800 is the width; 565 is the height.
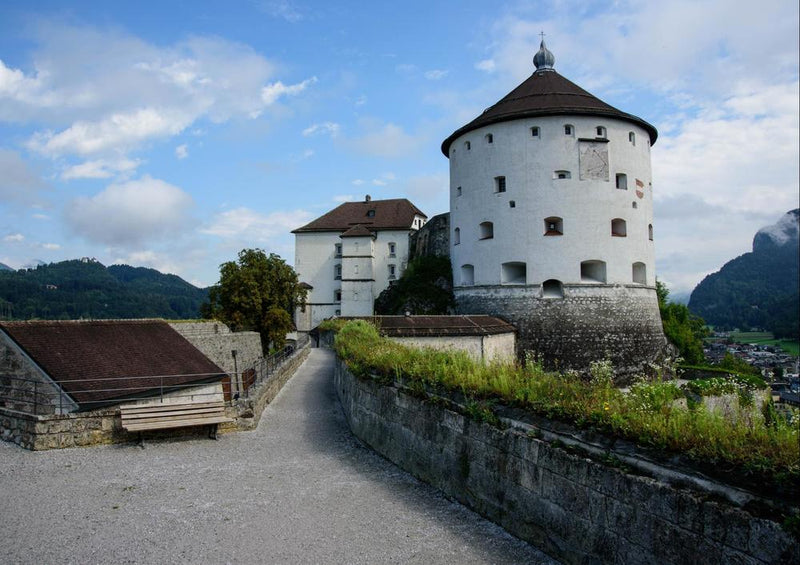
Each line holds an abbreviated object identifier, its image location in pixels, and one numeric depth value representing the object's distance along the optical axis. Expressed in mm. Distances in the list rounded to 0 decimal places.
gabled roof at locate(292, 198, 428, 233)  46125
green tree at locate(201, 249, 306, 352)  28562
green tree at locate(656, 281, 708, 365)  36344
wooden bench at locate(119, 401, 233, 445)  9148
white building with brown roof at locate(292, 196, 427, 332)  44469
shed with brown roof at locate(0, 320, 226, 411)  12188
